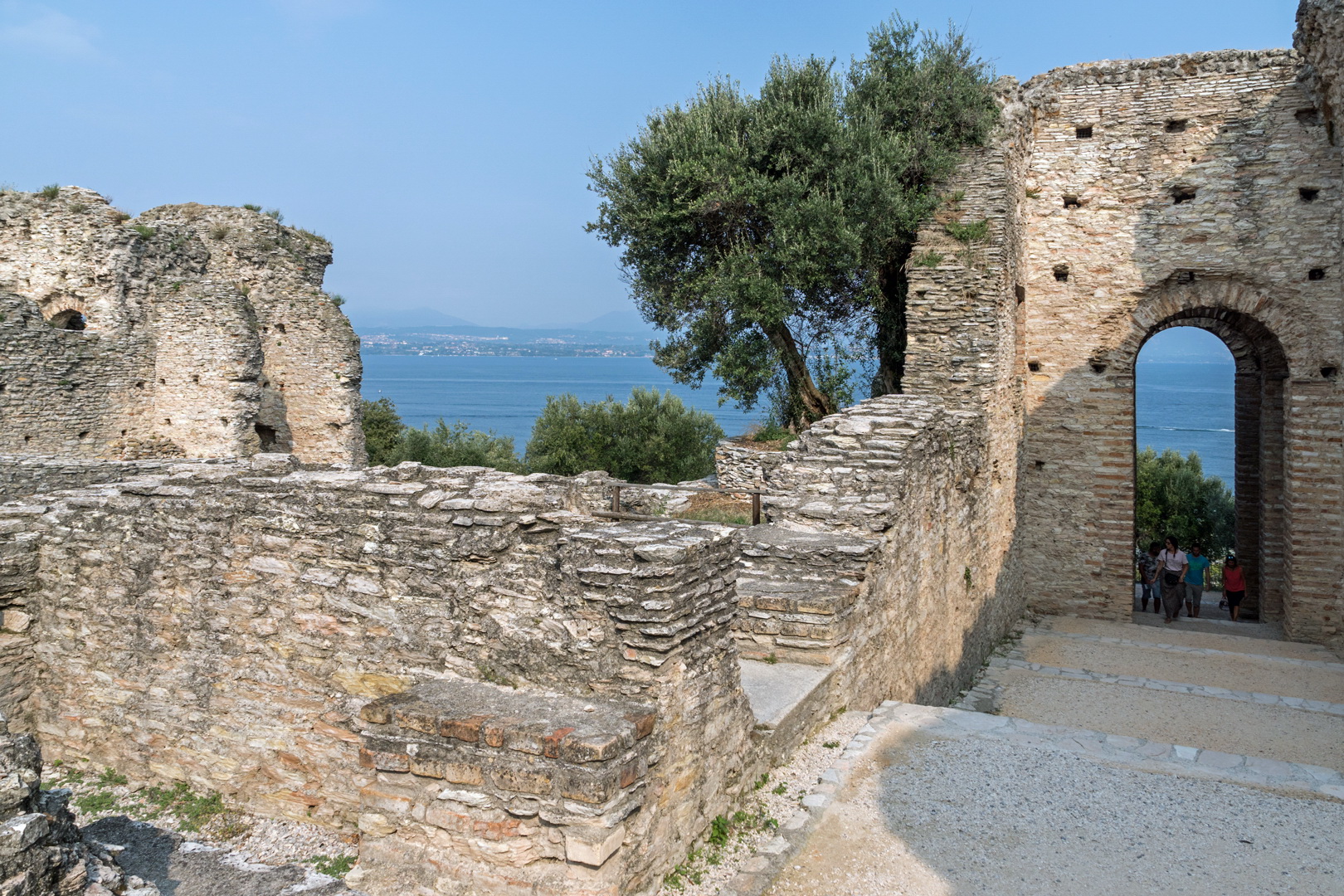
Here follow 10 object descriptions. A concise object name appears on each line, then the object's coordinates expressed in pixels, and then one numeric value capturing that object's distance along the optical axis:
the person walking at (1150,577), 16.00
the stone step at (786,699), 5.25
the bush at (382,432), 28.50
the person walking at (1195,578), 15.18
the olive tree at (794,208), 12.59
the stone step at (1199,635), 12.14
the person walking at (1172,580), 14.80
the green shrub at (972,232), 12.12
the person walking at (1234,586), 14.77
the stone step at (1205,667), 10.21
